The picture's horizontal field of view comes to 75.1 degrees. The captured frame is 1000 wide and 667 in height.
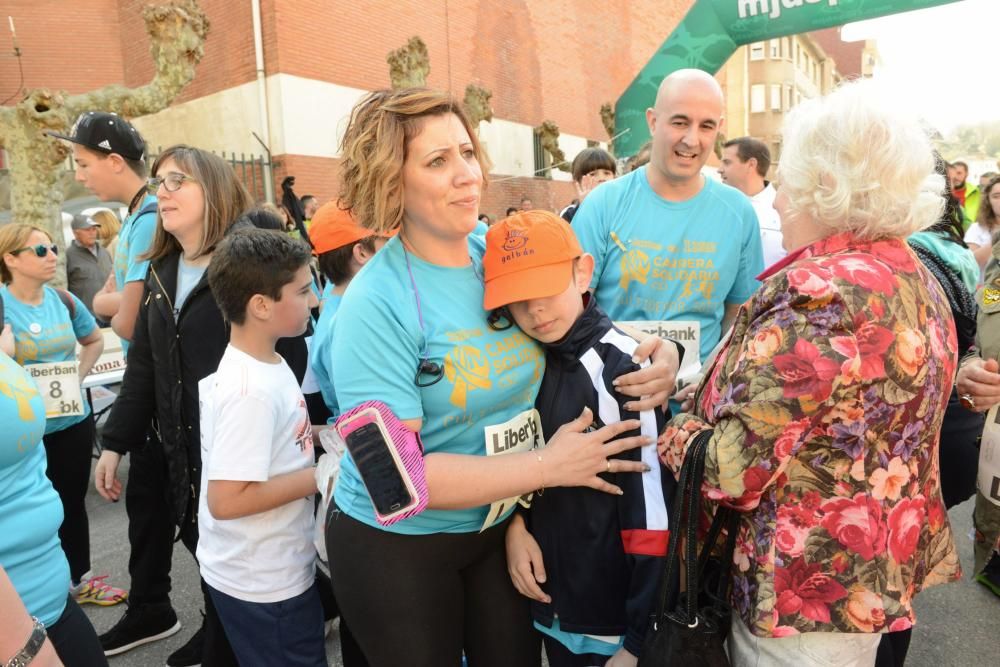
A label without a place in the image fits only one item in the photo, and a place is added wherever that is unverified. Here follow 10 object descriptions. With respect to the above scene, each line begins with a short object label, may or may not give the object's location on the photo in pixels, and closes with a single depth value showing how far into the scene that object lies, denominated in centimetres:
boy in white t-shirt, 189
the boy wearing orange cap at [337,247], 273
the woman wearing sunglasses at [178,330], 238
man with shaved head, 243
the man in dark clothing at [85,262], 713
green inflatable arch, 759
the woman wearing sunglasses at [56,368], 335
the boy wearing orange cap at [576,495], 157
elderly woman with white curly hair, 133
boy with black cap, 279
